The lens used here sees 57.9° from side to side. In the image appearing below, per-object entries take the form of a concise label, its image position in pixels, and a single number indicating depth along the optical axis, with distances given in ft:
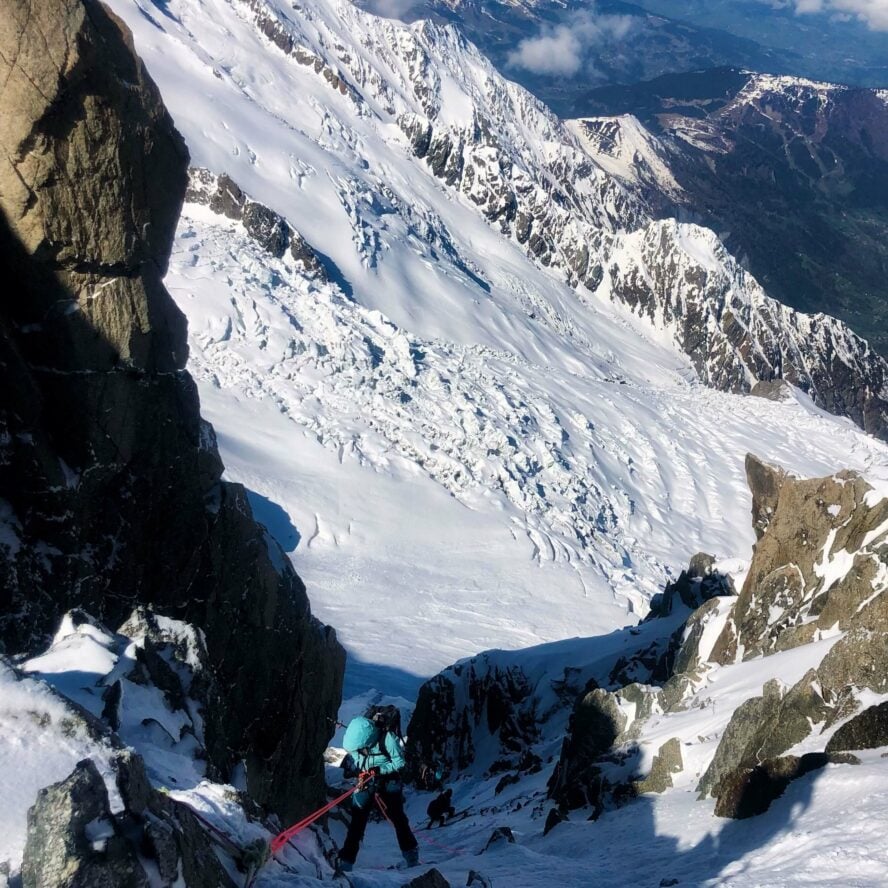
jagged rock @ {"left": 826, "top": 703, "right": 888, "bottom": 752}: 31.89
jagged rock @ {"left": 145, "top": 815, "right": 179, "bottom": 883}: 17.13
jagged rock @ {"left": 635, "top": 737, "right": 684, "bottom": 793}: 44.24
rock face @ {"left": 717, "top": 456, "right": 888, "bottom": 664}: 52.85
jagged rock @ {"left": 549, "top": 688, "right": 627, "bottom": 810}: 55.26
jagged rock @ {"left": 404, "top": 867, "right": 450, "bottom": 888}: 23.84
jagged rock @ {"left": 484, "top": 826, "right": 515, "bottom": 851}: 44.80
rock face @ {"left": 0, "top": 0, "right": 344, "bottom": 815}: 36.78
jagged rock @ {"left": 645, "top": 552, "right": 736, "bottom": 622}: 91.20
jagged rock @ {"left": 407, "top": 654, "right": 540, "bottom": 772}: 92.58
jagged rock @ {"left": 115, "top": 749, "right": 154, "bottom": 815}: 17.90
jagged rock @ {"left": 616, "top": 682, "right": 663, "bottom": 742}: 55.83
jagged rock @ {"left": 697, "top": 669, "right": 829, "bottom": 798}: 36.09
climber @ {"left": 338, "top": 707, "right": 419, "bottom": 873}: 30.50
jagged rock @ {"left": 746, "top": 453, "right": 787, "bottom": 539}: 86.53
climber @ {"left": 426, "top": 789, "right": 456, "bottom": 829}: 65.51
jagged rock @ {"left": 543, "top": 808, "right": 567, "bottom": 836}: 47.26
